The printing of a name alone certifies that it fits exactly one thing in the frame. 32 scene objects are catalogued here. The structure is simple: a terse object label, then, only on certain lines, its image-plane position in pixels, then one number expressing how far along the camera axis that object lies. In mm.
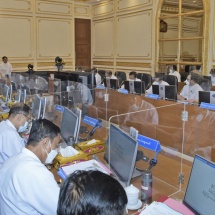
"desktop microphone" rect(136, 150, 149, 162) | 1781
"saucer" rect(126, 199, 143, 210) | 1541
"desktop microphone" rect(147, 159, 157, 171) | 1860
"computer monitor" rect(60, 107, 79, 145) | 2447
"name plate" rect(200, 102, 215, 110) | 2848
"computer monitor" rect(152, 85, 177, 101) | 4062
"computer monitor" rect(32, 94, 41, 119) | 3402
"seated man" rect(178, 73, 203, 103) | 5038
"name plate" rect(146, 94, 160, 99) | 3511
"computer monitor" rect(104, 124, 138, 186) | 1576
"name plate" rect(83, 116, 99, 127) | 3076
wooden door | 10859
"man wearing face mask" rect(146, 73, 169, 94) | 5705
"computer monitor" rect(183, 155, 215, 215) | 1253
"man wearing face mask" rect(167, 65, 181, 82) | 7413
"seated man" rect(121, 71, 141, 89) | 6652
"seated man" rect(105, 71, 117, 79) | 7398
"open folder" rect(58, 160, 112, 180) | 1928
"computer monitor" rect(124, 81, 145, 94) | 4962
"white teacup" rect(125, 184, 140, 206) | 1542
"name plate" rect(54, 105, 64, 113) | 3598
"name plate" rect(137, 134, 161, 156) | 1938
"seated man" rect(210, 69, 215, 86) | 6260
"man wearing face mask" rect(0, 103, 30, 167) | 2299
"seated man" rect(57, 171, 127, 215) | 731
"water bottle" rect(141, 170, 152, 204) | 1622
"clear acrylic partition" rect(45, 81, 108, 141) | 3756
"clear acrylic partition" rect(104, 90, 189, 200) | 1895
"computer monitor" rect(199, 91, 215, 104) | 3320
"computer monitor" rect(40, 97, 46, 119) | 3352
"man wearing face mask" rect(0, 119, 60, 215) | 1375
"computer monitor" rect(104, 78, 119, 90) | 5859
